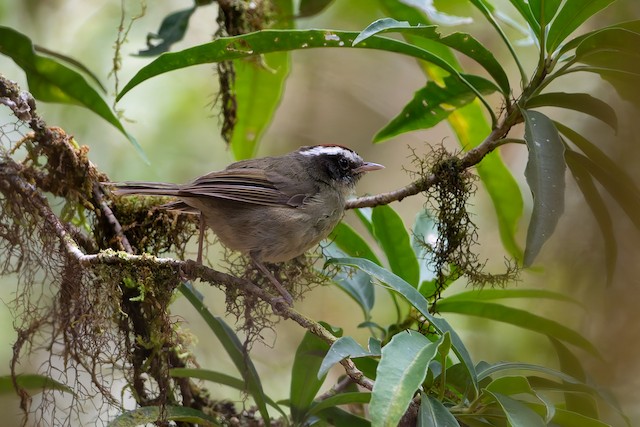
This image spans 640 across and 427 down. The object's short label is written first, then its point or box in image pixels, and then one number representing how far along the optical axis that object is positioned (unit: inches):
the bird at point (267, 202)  251.1
